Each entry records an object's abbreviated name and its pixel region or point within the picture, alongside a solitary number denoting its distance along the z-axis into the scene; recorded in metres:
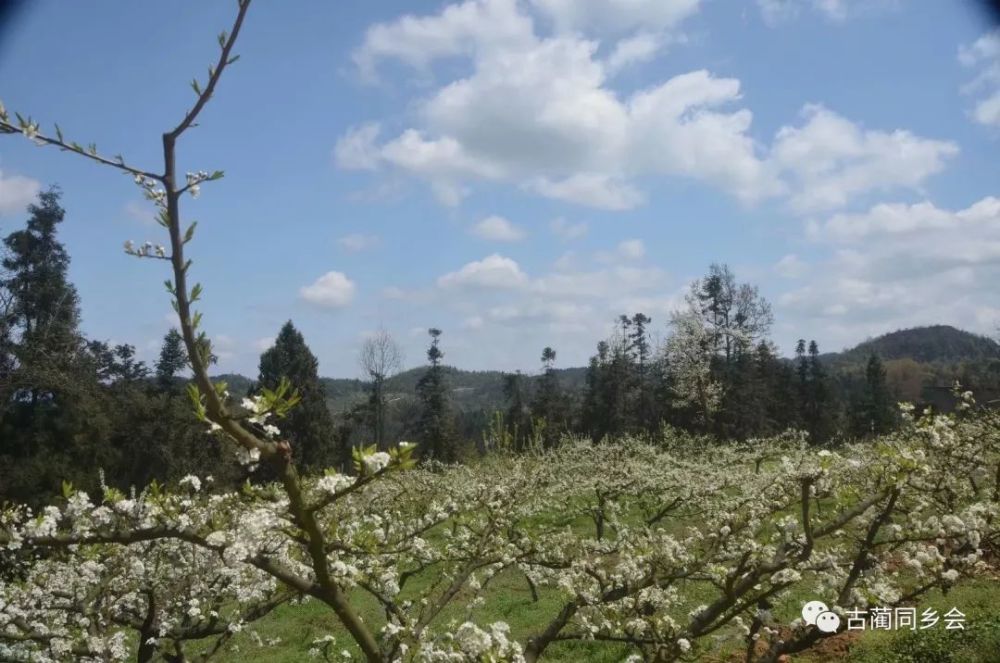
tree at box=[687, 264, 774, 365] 40.78
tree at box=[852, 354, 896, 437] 43.31
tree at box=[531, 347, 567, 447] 49.62
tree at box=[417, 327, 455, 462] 44.94
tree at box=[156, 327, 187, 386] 31.02
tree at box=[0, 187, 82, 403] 22.03
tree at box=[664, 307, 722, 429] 38.09
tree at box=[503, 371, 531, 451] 54.28
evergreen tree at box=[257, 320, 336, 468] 35.62
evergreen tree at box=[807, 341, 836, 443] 46.16
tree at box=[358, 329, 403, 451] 42.81
